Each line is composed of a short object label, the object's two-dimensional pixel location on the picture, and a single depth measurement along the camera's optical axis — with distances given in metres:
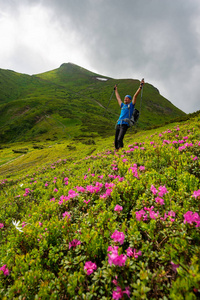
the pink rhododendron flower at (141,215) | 2.74
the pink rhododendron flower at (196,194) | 2.63
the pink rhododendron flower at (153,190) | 3.17
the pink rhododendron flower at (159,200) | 2.84
